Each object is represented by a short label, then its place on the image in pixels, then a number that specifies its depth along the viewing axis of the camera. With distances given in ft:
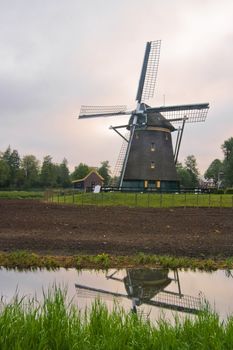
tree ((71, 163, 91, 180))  420.89
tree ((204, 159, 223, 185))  469.61
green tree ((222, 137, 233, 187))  315.17
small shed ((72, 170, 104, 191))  343.26
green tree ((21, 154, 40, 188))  407.23
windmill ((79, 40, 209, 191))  166.50
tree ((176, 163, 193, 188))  386.69
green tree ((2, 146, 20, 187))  400.26
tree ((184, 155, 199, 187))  484.70
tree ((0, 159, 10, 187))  352.69
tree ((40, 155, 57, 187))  401.70
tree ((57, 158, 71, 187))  459.73
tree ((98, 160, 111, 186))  442.63
